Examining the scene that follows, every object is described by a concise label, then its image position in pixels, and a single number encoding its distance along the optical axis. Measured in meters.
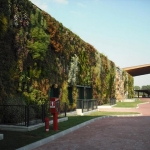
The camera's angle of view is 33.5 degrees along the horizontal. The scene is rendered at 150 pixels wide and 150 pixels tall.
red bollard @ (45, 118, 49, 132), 9.97
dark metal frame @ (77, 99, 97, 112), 19.95
